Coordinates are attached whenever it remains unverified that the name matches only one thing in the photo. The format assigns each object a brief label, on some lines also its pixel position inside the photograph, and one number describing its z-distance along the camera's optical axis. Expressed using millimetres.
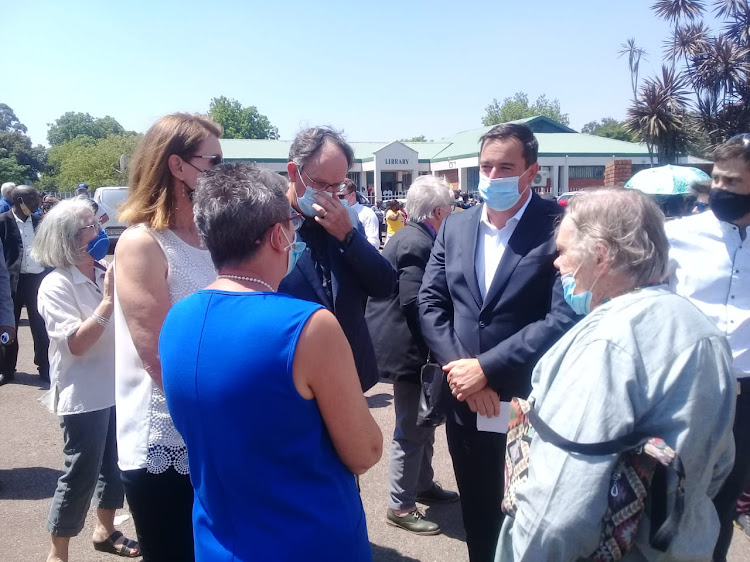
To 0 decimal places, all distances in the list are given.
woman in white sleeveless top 1937
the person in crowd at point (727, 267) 2516
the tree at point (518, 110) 79250
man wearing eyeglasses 2350
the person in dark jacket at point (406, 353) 3471
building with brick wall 32500
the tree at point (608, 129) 77688
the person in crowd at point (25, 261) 6656
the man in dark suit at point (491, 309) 2398
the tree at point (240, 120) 76125
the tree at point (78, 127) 105812
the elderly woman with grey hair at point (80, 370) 3021
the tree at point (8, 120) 114062
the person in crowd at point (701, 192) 5248
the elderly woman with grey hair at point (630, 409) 1414
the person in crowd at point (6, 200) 8445
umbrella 4668
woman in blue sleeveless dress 1330
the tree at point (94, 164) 45438
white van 16875
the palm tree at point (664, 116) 21328
